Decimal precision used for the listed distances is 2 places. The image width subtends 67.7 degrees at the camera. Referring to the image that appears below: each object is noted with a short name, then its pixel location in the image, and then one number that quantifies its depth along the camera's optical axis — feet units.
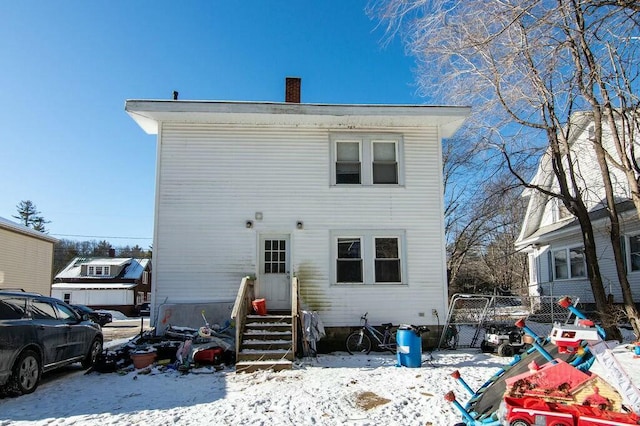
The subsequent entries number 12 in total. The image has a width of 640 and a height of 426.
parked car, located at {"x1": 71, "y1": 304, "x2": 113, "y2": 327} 67.26
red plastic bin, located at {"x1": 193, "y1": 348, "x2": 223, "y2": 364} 31.33
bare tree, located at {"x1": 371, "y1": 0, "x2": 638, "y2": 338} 27.25
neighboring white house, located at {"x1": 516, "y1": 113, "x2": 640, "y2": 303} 49.85
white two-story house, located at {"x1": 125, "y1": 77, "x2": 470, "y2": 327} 39.52
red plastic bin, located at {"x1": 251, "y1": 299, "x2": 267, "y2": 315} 37.52
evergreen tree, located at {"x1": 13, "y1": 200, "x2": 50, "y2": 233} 228.63
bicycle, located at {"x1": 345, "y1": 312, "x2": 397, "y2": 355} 37.52
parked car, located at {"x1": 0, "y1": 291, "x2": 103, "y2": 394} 22.75
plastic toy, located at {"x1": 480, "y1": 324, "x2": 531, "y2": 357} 34.65
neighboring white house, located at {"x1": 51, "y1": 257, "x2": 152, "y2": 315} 131.23
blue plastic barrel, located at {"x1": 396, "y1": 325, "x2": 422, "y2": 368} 31.19
